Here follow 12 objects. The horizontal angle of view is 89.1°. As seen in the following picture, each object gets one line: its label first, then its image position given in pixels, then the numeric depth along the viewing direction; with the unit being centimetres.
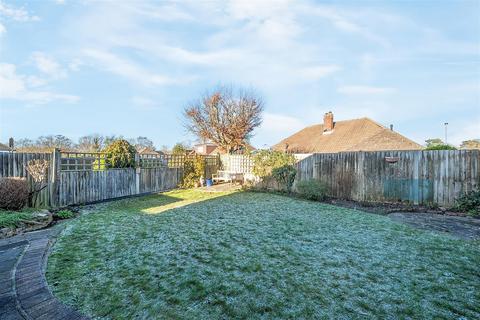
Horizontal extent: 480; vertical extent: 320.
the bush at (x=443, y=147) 875
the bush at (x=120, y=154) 947
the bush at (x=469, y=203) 667
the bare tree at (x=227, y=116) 2025
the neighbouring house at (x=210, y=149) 2128
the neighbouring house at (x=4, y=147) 2248
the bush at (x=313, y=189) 877
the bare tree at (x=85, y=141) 2251
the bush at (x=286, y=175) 1025
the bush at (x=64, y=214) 616
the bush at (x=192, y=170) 1295
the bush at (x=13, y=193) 570
